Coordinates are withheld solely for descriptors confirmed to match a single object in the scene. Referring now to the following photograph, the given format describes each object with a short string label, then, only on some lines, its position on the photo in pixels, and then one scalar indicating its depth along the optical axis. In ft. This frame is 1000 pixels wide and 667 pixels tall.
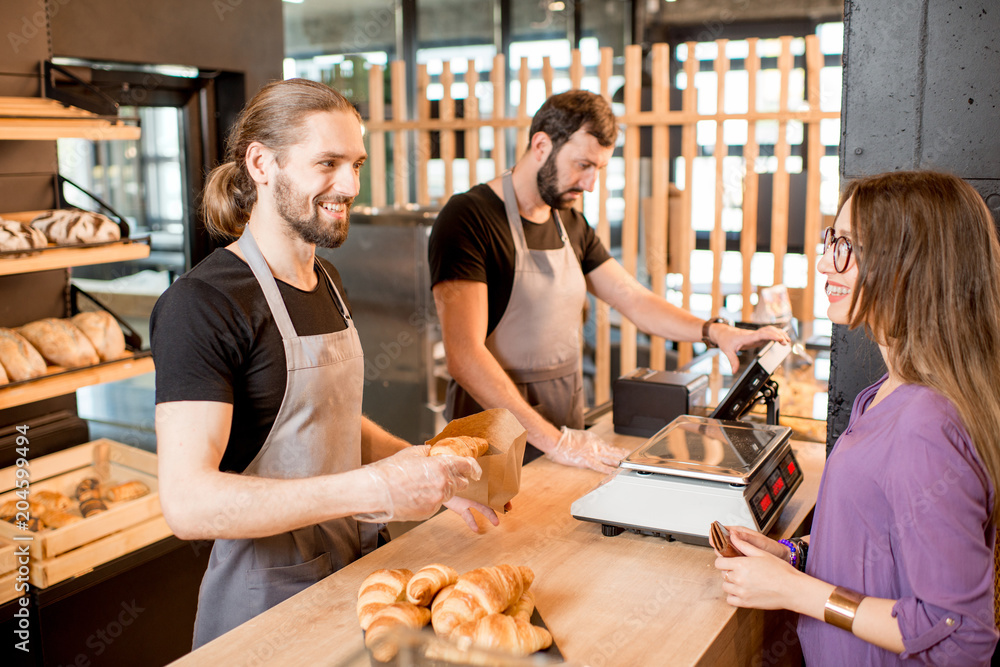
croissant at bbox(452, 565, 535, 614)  4.09
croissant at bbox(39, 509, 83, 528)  7.61
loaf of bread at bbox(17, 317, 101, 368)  7.70
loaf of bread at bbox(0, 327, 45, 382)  7.20
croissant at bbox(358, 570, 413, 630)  4.18
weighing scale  5.26
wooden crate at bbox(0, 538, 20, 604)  6.91
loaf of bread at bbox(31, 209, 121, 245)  7.56
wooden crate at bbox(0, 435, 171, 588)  7.14
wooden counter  4.25
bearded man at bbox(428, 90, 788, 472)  7.89
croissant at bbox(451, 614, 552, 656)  3.82
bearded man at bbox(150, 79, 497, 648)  4.38
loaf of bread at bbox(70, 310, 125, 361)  7.98
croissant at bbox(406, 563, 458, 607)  4.17
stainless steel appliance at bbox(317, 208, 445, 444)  13.05
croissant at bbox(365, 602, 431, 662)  3.86
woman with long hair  3.72
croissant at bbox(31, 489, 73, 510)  7.76
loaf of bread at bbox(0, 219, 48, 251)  7.01
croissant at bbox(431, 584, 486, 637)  4.00
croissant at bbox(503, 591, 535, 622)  4.29
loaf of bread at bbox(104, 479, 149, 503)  8.09
